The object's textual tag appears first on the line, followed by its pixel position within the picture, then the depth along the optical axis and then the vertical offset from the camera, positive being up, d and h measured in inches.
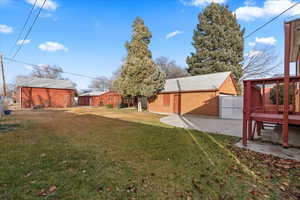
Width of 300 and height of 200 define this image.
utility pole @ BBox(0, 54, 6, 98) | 646.5 +128.8
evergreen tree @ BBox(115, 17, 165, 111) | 534.6 +104.6
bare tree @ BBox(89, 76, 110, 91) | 1865.2 +188.9
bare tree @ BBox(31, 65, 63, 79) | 1549.6 +290.1
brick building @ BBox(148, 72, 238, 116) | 441.1 +17.9
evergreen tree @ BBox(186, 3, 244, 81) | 808.9 +354.0
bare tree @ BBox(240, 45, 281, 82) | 806.5 +231.0
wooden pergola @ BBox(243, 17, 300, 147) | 147.2 -0.3
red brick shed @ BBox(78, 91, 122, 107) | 919.0 -3.3
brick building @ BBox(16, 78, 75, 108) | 734.5 +32.2
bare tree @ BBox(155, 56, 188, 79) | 1220.5 +287.7
